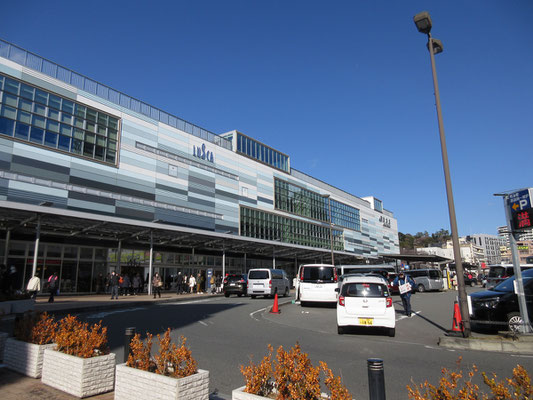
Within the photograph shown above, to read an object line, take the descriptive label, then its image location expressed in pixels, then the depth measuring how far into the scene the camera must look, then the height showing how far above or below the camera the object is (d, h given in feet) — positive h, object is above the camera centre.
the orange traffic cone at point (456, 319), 37.45 -5.14
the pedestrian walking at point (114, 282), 76.48 -2.03
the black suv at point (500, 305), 36.01 -3.70
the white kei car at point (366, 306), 35.53 -3.55
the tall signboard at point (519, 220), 30.86 +4.00
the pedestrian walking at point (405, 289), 49.49 -2.70
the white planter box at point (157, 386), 14.11 -4.50
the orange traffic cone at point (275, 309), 55.52 -5.83
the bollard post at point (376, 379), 10.01 -2.98
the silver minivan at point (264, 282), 83.46 -2.62
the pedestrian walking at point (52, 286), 65.46 -2.30
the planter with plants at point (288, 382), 11.55 -3.60
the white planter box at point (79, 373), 17.24 -4.81
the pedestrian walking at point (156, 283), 83.79 -2.56
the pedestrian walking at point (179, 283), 98.99 -3.07
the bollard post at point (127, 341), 18.19 -3.36
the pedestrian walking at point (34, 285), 57.67 -1.86
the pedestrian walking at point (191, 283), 104.62 -3.29
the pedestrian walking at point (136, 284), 93.30 -3.03
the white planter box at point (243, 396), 12.23 -4.15
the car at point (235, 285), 91.91 -3.52
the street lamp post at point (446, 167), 32.76 +9.75
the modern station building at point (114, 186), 89.25 +27.64
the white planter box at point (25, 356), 19.84 -4.58
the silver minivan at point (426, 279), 109.07 -3.09
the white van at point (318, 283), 62.08 -2.23
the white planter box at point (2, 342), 23.53 -4.35
